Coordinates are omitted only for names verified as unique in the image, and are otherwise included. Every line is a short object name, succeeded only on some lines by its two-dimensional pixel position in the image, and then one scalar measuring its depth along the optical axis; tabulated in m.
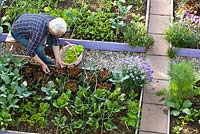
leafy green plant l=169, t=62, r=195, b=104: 5.39
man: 5.52
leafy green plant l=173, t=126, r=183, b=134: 5.30
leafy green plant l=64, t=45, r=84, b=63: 5.99
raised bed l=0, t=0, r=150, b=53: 6.23
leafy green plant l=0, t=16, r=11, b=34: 6.36
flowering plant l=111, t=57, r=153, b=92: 5.54
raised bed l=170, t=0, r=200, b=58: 6.15
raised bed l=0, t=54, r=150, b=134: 5.38
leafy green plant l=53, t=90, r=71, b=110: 5.43
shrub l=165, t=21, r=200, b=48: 6.13
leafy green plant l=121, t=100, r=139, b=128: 5.33
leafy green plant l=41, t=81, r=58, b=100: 5.51
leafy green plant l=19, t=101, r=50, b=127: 5.36
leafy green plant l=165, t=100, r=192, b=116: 5.46
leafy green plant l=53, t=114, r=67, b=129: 5.30
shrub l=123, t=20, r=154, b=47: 6.16
